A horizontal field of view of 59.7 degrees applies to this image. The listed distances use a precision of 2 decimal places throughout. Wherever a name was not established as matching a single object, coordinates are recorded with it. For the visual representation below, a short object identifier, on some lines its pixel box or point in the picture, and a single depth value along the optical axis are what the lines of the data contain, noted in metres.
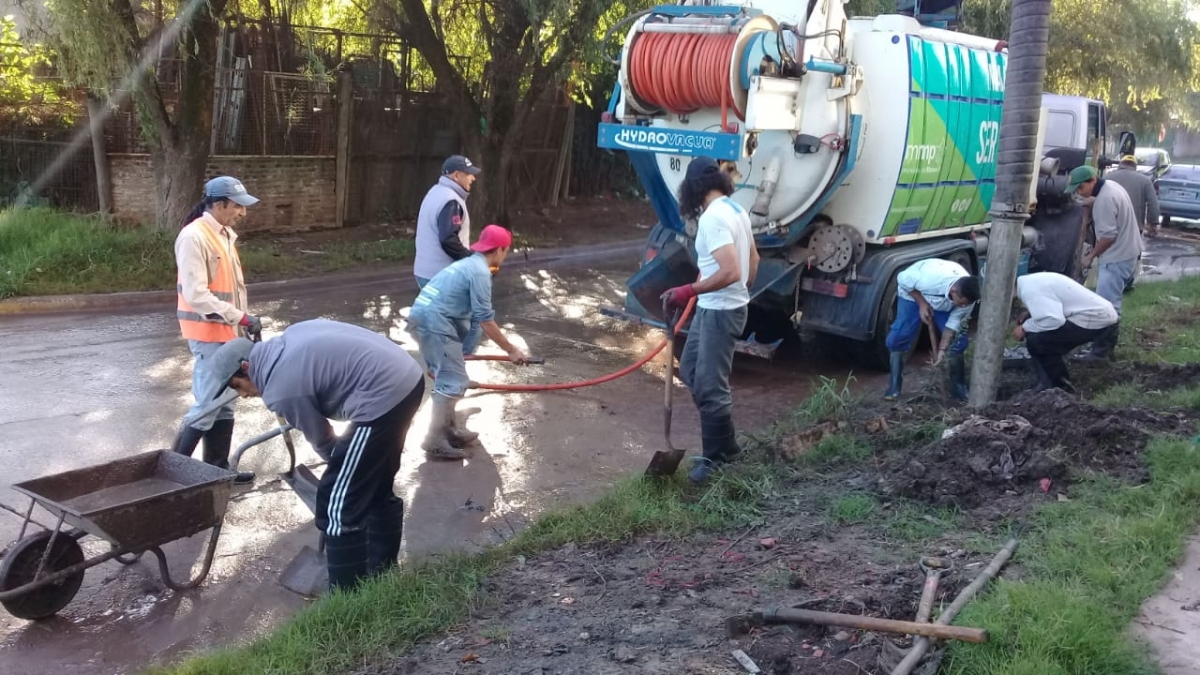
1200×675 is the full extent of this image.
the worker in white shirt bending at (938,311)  7.07
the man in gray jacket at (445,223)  7.14
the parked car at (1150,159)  17.05
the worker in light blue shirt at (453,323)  6.19
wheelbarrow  4.10
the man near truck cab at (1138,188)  10.72
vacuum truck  7.60
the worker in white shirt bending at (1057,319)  6.77
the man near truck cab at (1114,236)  8.59
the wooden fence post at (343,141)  15.14
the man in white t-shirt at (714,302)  5.70
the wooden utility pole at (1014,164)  5.72
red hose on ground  7.57
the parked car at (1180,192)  19.67
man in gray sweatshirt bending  4.15
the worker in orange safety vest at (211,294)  5.40
